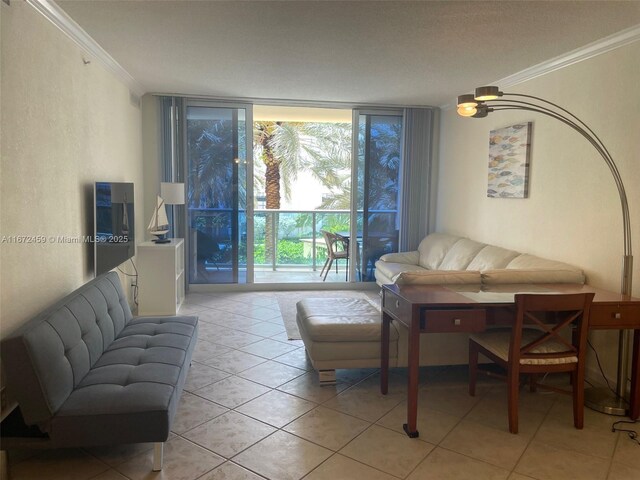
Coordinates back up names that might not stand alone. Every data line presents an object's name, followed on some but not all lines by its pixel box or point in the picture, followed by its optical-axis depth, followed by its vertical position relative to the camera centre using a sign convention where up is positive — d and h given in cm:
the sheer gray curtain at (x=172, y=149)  583 +65
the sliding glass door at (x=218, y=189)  600 +17
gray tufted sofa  209 -89
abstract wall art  438 +44
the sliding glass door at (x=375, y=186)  632 +25
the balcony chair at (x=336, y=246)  668 -59
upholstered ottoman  323 -94
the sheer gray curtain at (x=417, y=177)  631 +37
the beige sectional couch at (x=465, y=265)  330 -50
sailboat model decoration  512 -23
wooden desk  264 -61
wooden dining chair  261 -80
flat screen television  371 -20
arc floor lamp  297 -47
